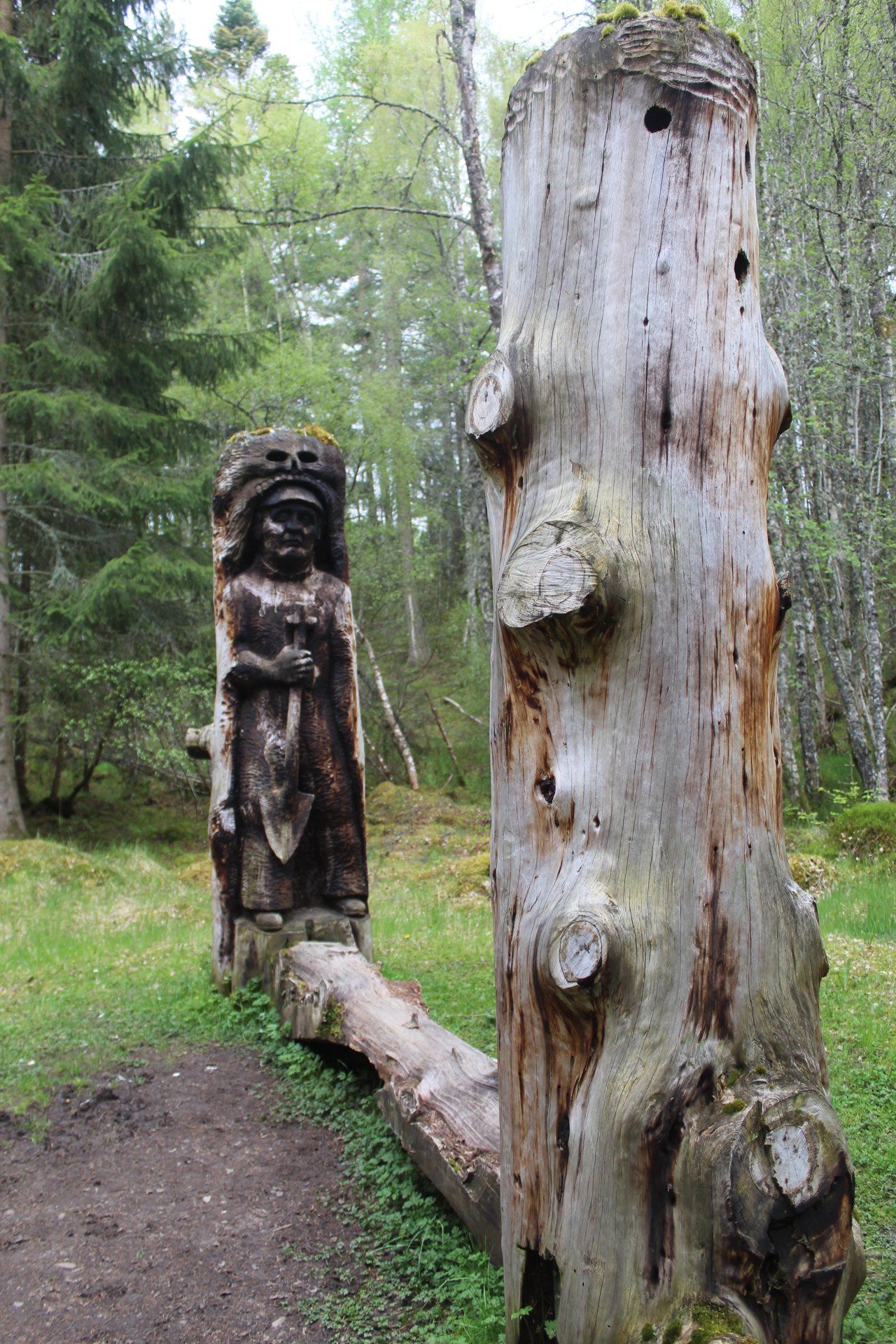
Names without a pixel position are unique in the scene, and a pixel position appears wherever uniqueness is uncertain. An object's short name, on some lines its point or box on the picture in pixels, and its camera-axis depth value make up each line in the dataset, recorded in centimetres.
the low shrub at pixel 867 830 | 1020
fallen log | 352
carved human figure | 638
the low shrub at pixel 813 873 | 923
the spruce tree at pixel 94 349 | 1279
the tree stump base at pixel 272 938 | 620
